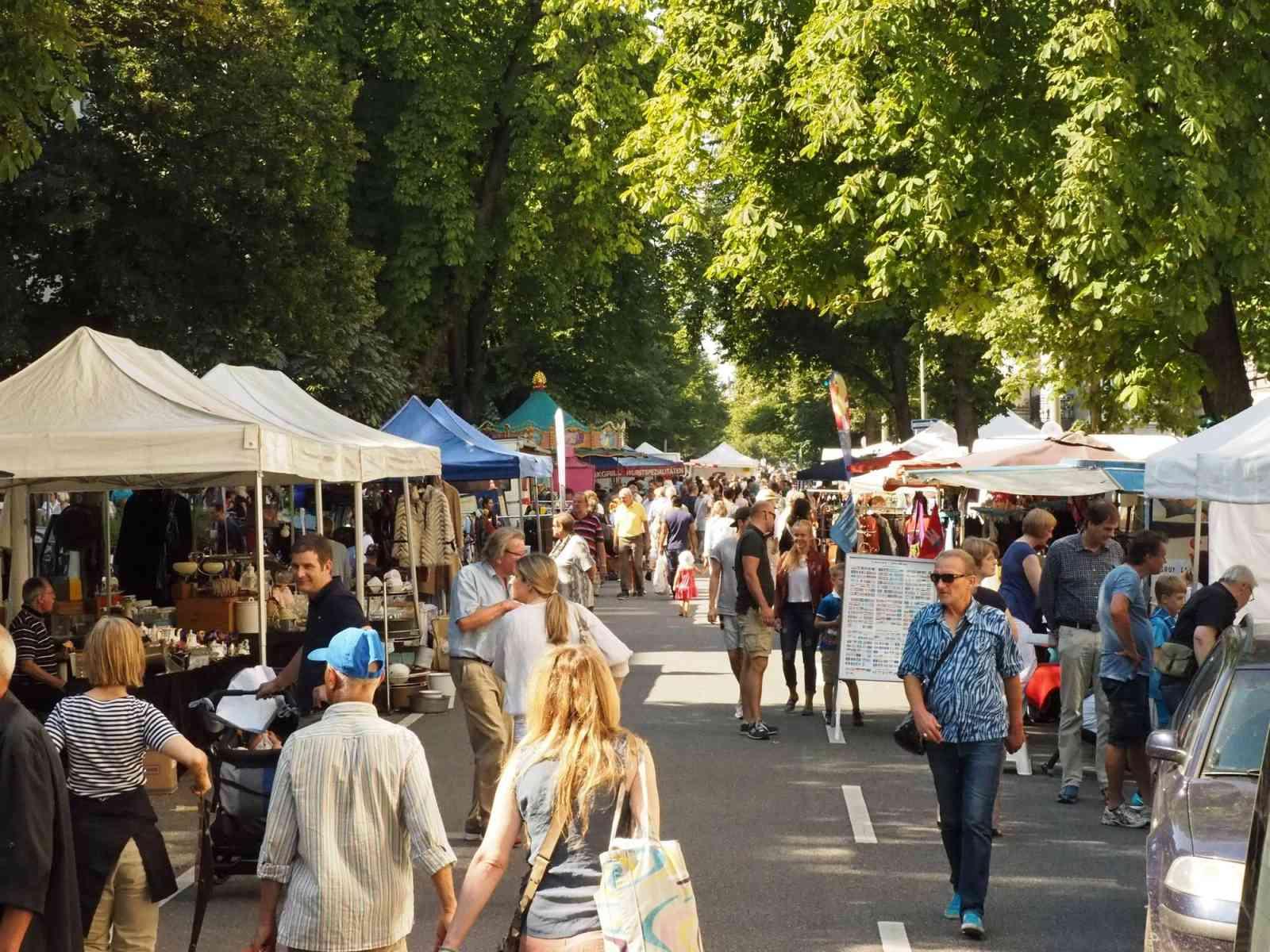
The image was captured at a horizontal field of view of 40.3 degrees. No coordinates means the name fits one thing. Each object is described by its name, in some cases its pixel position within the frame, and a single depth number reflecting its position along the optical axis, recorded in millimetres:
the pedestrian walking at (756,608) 13789
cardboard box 11664
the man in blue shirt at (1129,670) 10352
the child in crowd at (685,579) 27156
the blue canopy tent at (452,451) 21484
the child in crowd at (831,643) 14648
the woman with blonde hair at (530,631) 8508
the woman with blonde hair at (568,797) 4531
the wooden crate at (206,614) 14234
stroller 7828
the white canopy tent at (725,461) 62594
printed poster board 13805
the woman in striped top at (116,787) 5824
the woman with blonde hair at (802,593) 14992
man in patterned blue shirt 7602
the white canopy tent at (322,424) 15297
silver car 5957
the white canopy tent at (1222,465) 10234
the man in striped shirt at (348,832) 4918
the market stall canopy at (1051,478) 17656
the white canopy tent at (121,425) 11055
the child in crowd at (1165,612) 10562
